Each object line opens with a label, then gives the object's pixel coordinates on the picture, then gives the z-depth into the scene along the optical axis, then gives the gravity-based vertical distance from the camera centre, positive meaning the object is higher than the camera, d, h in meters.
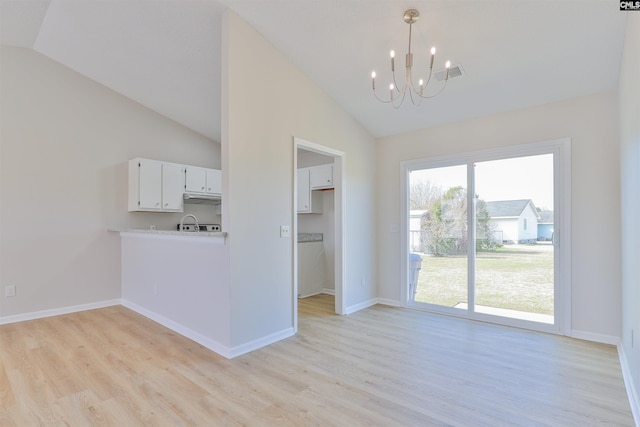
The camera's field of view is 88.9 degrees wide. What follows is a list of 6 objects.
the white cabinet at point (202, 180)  4.99 +0.53
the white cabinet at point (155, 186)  4.55 +0.40
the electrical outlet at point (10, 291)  3.84 -0.91
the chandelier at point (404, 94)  3.44 +1.33
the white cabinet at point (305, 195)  5.14 +0.30
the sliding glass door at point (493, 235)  3.37 -0.26
